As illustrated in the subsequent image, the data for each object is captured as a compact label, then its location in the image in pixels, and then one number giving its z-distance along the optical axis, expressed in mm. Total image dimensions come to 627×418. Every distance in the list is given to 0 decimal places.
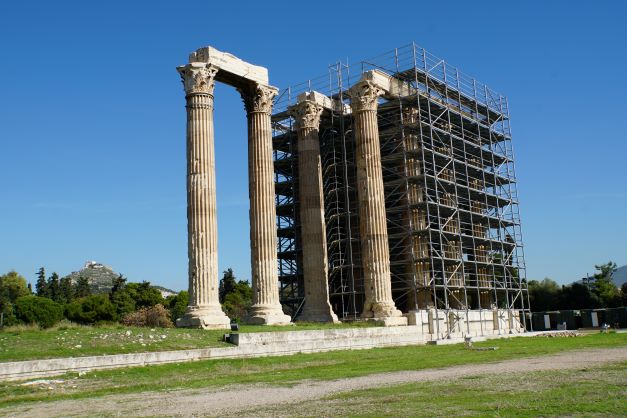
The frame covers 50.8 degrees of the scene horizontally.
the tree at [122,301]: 81438
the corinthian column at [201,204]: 31016
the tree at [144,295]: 85375
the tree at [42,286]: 96775
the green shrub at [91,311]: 75000
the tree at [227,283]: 92750
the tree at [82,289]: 103662
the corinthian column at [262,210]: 35188
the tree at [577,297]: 72062
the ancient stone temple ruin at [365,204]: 33531
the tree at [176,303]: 77625
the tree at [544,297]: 75938
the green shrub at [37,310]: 67250
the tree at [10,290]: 86712
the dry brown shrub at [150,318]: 55631
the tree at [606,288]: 69250
